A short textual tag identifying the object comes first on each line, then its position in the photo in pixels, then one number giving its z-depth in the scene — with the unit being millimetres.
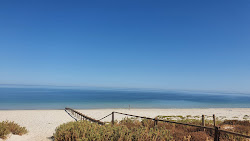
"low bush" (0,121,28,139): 7991
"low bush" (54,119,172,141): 5586
